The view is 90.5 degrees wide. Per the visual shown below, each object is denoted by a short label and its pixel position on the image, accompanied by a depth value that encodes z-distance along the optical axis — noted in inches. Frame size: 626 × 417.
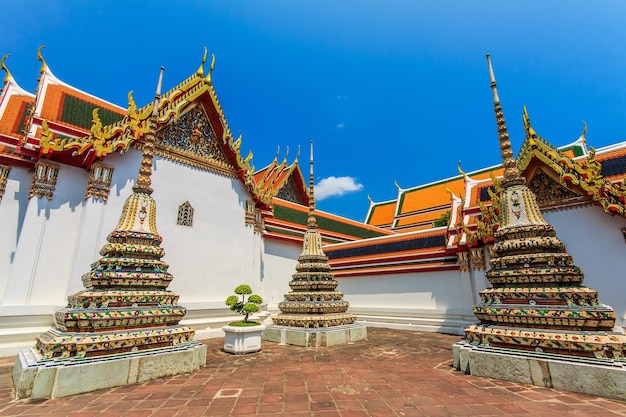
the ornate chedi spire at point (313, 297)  293.9
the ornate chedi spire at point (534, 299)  149.7
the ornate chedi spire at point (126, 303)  163.2
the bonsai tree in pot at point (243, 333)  243.3
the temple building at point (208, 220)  265.0
